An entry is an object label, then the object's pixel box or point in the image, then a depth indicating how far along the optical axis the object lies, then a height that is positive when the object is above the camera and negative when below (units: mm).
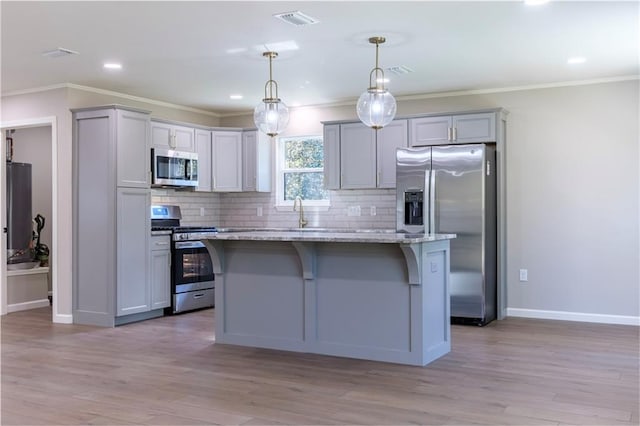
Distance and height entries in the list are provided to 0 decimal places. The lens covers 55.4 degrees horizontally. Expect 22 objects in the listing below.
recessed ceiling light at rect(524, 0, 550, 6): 3926 +1327
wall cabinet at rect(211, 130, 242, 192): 7879 +605
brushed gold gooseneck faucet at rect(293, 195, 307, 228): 7750 -44
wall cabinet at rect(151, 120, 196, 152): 6949 +845
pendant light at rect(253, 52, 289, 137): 4992 +753
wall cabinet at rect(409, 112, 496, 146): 6367 +836
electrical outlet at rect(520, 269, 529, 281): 6555 -733
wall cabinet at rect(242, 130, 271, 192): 7844 +600
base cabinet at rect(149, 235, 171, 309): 6602 -684
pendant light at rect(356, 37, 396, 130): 4621 +761
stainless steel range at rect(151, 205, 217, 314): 6855 -650
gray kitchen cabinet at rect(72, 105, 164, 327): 6172 -90
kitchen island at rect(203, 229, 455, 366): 4453 -676
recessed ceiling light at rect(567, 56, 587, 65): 5398 +1318
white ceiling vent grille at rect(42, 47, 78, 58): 5109 +1326
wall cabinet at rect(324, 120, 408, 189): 6898 +618
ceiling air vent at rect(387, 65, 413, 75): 5742 +1319
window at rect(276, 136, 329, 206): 7809 +478
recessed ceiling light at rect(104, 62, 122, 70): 5585 +1329
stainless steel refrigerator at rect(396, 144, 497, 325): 6148 -20
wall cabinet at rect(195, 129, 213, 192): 7668 +612
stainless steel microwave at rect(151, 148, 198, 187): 6820 +470
